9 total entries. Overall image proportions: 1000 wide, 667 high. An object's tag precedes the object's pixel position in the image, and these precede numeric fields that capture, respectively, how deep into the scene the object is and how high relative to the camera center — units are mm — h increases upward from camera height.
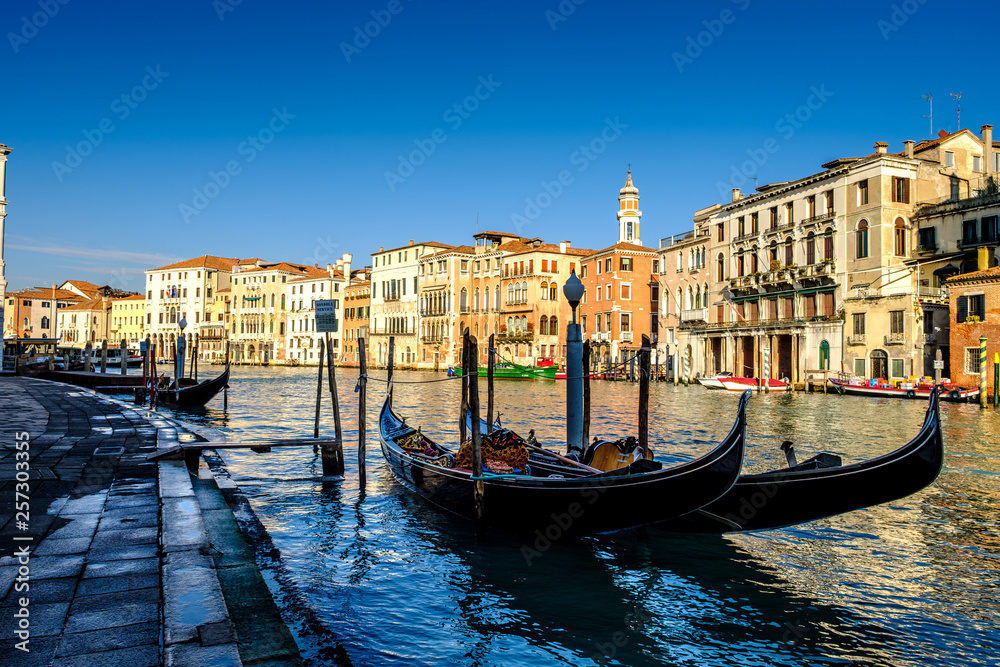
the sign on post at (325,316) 9203 +588
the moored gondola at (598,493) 5441 -1087
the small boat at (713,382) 31838 -841
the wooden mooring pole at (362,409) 8828 -626
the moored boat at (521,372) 41938 -570
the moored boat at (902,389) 23797 -864
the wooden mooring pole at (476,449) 6450 -789
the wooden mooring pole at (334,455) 9625 -1270
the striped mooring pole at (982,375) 22000 -320
